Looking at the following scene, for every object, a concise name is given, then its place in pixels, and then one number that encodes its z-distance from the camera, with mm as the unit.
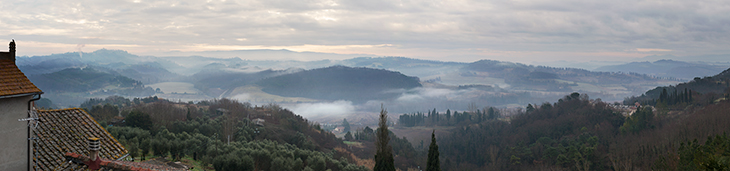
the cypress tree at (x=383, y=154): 32406
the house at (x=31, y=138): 11102
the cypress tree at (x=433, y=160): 38594
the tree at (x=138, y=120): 46719
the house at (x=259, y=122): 97512
